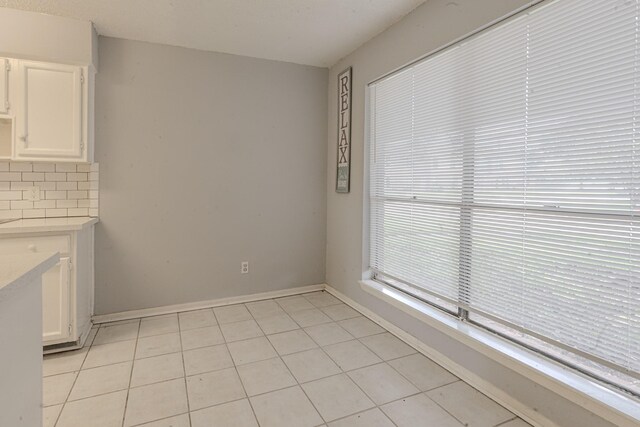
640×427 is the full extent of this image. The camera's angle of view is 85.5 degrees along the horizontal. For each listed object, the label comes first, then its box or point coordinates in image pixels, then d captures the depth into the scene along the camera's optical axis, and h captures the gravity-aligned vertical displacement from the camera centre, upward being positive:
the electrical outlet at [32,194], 2.78 +0.07
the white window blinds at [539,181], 1.43 +0.15
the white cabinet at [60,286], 2.33 -0.58
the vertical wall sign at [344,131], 3.38 +0.76
